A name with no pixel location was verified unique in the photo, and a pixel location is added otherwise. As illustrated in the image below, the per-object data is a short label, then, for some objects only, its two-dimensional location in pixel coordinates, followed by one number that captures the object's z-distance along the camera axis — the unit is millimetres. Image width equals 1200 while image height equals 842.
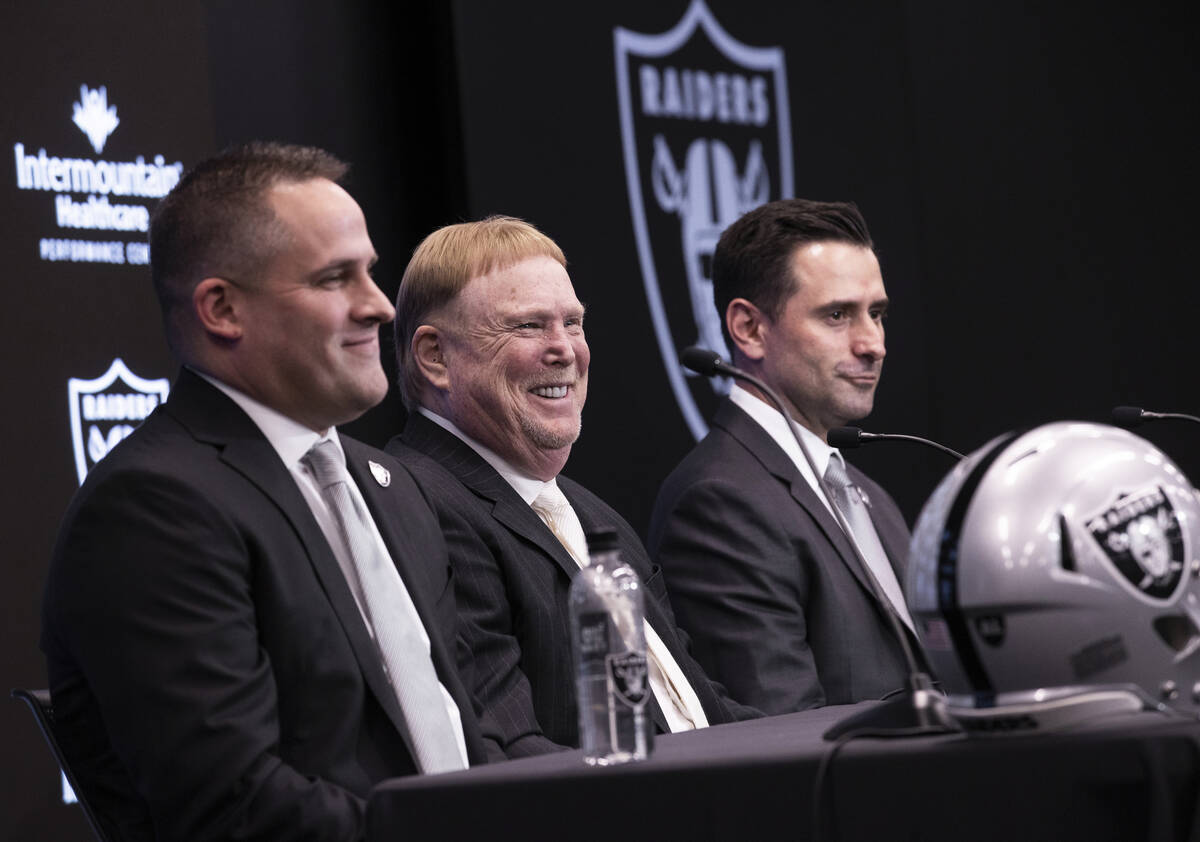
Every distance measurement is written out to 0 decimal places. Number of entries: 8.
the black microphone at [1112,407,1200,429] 5705
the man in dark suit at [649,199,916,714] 7012
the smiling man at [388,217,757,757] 5977
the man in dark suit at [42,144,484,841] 4379
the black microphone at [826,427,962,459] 6273
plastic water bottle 3873
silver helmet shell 3428
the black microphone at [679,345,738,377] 4531
